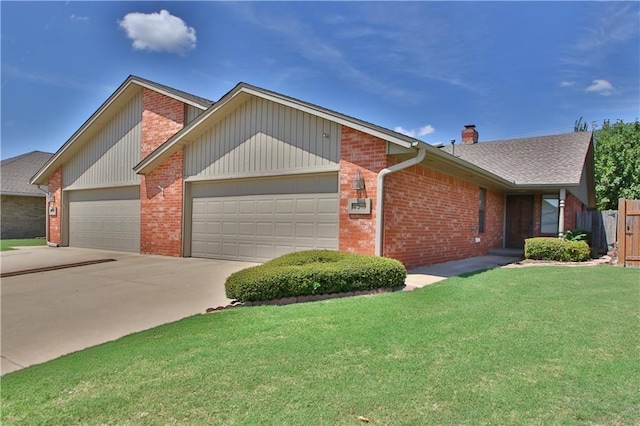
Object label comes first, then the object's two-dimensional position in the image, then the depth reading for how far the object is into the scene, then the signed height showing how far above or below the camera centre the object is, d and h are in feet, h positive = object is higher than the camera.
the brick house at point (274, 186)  28.91 +1.96
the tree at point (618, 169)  78.02 +8.83
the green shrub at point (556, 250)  39.14 -4.18
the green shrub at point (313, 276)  19.35 -3.81
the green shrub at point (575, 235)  43.70 -2.94
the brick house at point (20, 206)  70.08 -1.33
